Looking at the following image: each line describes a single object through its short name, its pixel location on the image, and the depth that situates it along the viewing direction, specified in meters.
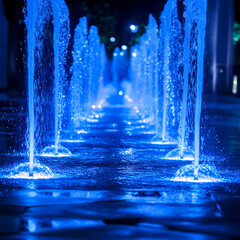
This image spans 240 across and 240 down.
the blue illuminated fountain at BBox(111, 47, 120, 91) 64.85
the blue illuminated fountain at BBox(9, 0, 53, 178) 7.69
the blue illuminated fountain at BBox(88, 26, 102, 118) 27.10
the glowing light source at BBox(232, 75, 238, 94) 46.31
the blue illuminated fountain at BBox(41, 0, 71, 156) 10.40
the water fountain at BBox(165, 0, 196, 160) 10.12
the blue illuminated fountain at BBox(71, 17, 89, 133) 20.62
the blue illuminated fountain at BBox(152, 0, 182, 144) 14.01
